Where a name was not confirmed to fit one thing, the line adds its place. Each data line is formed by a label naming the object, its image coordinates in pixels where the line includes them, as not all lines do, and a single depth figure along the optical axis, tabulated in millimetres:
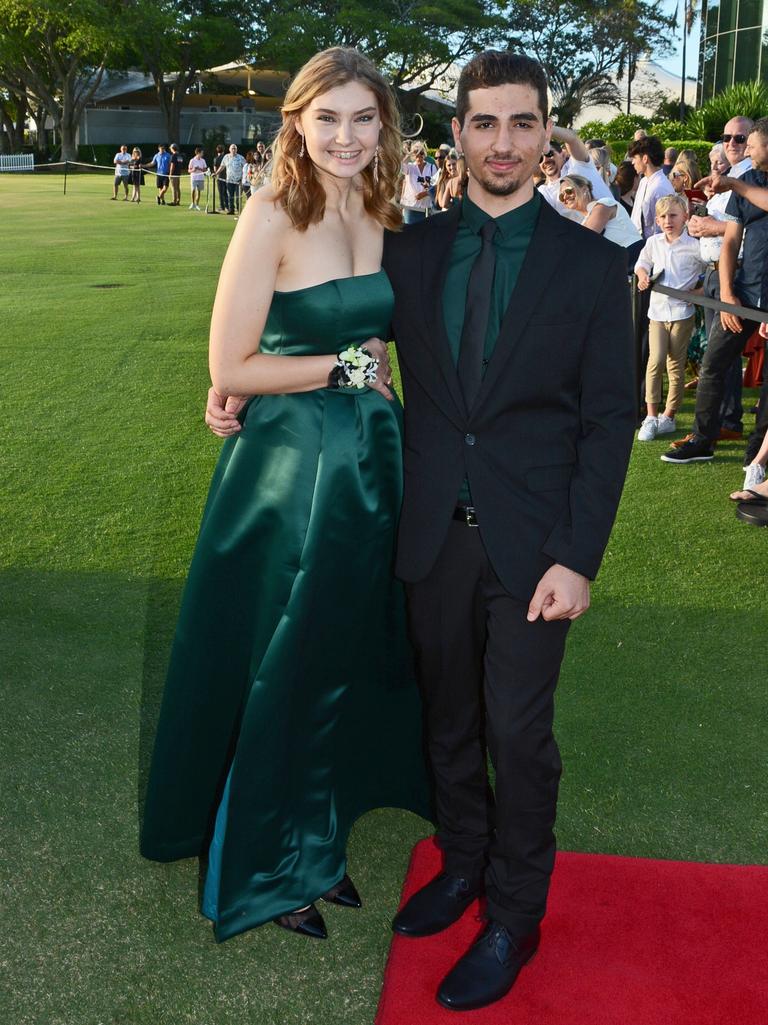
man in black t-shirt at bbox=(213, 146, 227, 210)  30180
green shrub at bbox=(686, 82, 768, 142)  25750
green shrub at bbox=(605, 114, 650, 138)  34850
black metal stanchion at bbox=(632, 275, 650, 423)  8207
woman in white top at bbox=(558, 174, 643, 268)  8211
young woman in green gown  2633
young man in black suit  2410
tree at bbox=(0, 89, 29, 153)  67062
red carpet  2566
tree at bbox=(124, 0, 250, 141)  55562
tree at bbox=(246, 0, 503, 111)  59219
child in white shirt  8000
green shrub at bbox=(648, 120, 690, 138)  29969
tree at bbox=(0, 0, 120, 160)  54094
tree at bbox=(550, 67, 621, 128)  71188
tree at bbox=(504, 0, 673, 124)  69062
